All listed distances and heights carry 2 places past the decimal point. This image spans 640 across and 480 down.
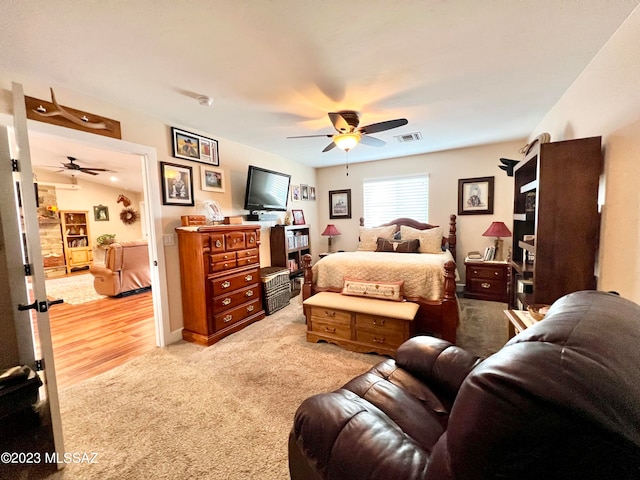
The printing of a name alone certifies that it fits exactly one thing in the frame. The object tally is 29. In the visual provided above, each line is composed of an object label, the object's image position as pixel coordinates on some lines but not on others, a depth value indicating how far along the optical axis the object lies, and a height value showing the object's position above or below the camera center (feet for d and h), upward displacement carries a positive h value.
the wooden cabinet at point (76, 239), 24.44 -1.22
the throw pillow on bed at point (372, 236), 15.39 -1.08
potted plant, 25.67 -1.38
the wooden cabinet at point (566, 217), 5.97 -0.13
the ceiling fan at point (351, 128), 8.16 +2.92
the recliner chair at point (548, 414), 1.48 -1.16
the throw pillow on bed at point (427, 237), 13.92 -1.14
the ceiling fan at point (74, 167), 17.84 +4.12
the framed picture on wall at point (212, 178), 11.14 +1.89
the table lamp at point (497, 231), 13.10 -0.85
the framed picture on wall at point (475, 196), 14.51 +1.04
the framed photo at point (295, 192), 16.71 +1.77
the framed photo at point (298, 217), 16.25 +0.17
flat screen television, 12.62 +1.57
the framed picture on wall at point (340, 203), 18.53 +1.06
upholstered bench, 8.31 -3.42
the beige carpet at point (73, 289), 15.80 -4.19
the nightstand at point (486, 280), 13.21 -3.37
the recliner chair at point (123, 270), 15.58 -2.69
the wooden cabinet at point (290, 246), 14.46 -1.47
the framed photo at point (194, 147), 10.08 +3.04
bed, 8.84 -2.09
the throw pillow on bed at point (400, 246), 13.96 -1.56
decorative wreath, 27.71 +0.93
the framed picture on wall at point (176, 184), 9.68 +1.48
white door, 4.51 -0.10
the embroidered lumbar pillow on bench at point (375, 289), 9.31 -2.58
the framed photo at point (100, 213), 26.17 +1.25
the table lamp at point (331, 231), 17.93 -0.83
